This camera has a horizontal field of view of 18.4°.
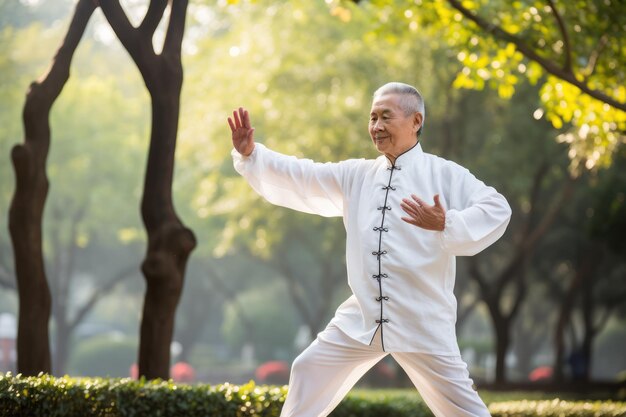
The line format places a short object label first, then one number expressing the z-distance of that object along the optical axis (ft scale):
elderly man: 32.79
